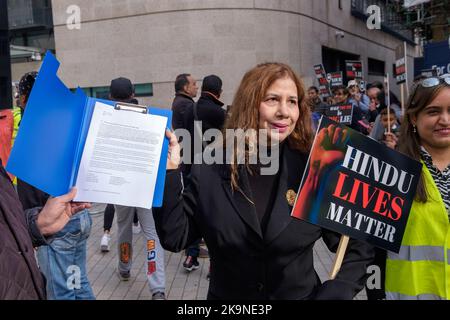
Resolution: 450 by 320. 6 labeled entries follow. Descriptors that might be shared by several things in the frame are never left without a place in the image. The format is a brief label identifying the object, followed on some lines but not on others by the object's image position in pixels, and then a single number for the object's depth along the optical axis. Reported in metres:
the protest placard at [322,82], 13.14
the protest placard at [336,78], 12.89
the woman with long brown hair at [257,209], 1.84
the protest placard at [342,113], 7.92
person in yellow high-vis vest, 1.95
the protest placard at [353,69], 13.74
